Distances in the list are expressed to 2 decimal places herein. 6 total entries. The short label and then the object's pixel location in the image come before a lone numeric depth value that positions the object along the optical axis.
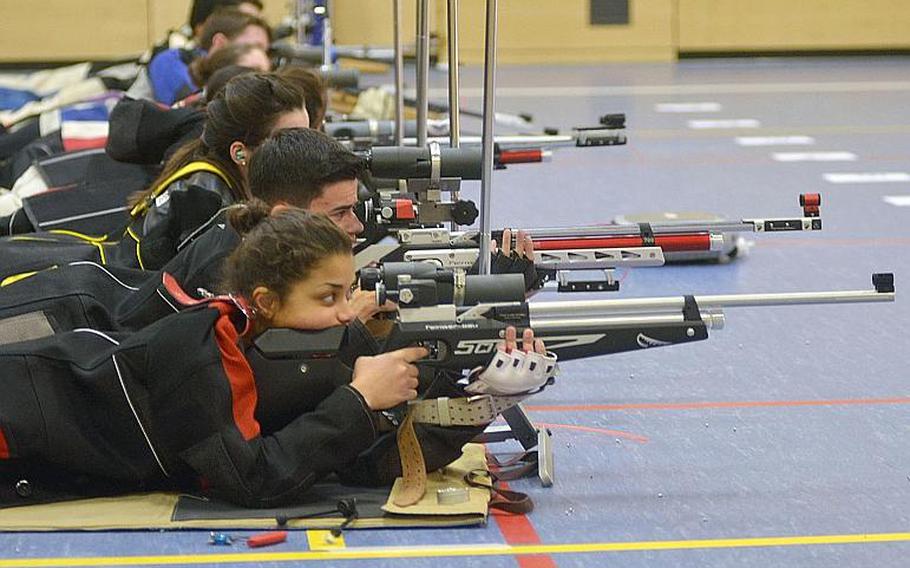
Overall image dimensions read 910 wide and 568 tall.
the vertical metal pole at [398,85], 9.80
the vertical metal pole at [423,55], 8.80
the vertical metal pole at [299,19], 21.17
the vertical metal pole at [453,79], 8.20
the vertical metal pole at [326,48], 16.45
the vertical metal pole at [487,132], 7.16
